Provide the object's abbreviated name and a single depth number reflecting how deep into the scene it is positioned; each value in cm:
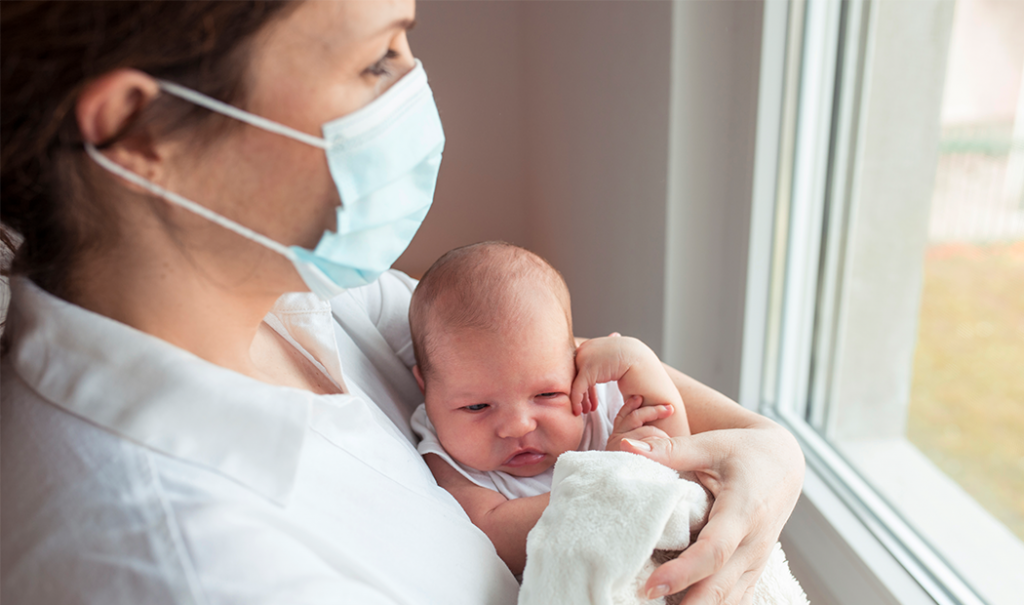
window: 70
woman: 48
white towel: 53
